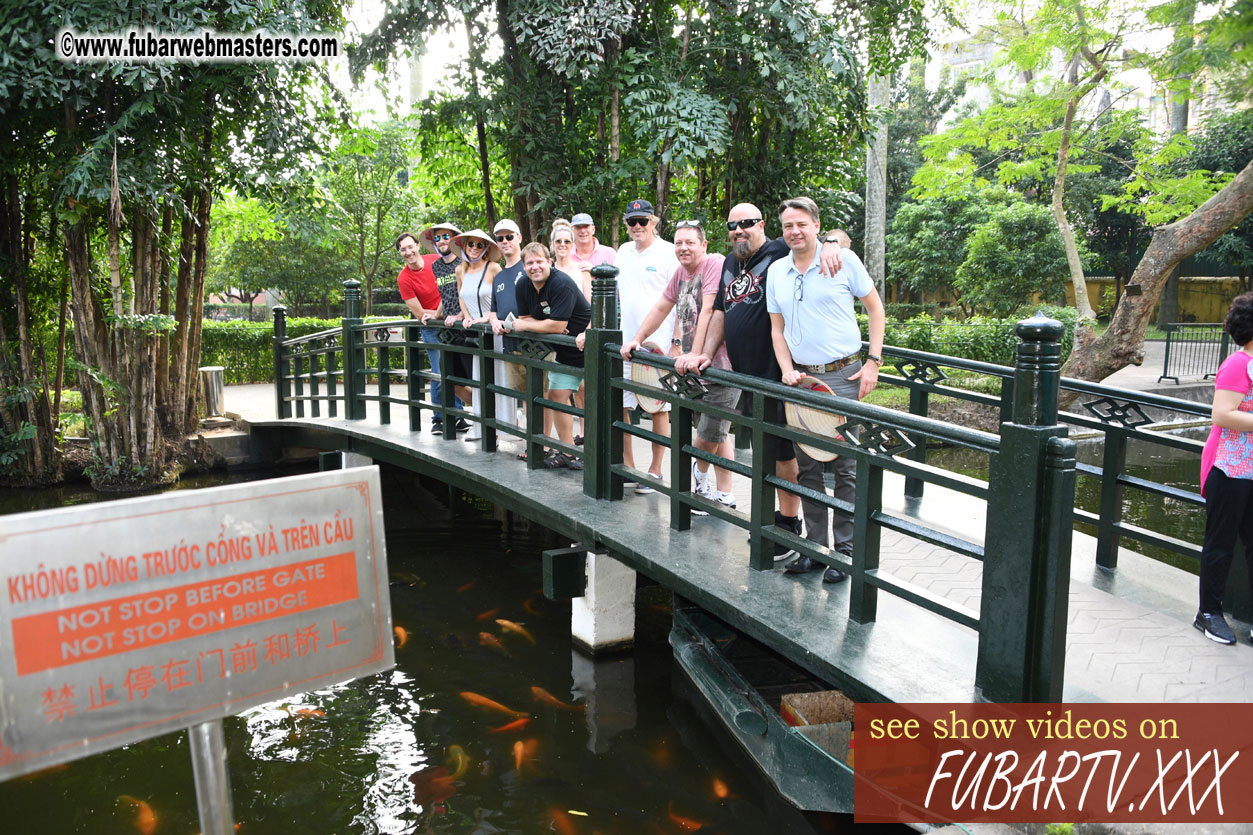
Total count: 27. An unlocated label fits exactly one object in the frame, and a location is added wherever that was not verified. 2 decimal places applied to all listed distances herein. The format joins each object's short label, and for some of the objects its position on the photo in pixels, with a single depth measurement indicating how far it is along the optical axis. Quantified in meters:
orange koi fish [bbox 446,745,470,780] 4.91
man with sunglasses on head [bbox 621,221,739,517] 5.39
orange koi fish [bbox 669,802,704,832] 4.36
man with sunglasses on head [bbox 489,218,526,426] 7.34
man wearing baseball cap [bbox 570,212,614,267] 7.17
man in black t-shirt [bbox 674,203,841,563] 4.94
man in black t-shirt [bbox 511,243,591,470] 6.52
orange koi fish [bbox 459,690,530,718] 5.54
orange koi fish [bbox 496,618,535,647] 6.66
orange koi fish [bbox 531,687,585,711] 5.59
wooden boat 4.00
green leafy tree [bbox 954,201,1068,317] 20.98
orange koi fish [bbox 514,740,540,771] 5.00
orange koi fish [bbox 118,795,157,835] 4.49
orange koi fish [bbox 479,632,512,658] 6.49
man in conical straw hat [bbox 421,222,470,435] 8.39
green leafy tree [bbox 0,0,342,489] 8.55
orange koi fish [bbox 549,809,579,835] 4.37
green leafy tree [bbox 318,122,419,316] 20.50
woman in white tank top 7.83
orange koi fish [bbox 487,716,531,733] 5.35
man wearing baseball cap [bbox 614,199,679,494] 6.08
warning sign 2.03
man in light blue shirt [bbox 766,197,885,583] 4.46
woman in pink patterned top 4.04
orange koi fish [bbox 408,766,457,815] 4.63
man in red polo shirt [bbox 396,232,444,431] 8.52
